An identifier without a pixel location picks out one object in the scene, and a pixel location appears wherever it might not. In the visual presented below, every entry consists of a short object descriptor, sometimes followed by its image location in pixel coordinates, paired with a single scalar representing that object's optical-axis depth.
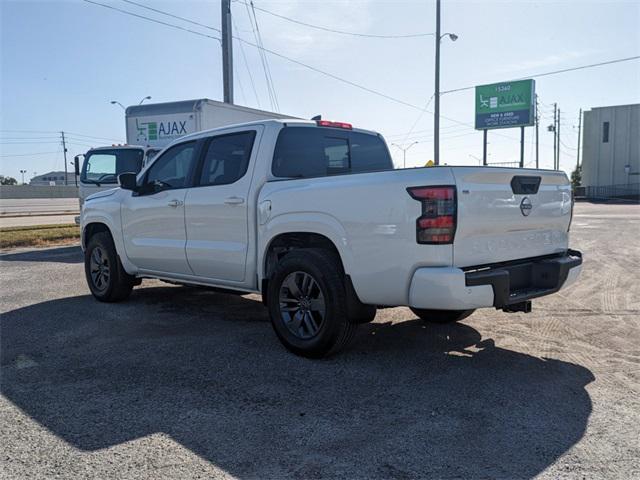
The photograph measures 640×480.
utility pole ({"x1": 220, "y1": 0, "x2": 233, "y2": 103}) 18.73
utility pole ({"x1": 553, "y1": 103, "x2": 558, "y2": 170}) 67.44
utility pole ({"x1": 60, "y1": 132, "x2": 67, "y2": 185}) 95.83
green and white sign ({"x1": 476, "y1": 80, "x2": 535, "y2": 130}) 41.94
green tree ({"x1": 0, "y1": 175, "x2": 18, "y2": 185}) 113.80
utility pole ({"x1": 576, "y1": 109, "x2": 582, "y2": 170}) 68.69
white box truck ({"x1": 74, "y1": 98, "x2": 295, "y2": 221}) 12.61
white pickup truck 3.80
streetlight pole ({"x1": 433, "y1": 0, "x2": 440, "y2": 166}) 23.16
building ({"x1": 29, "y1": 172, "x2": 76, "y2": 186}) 134.55
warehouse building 52.03
